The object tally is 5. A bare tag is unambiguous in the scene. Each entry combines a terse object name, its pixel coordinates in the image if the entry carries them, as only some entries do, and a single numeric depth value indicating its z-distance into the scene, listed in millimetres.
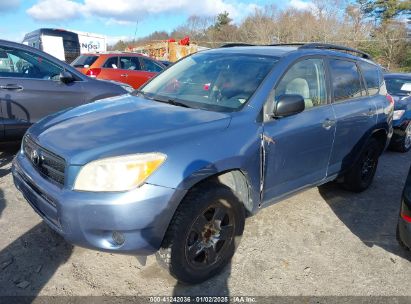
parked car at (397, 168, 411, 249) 2799
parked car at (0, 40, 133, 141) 5031
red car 10281
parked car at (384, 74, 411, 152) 6766
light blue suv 2350
